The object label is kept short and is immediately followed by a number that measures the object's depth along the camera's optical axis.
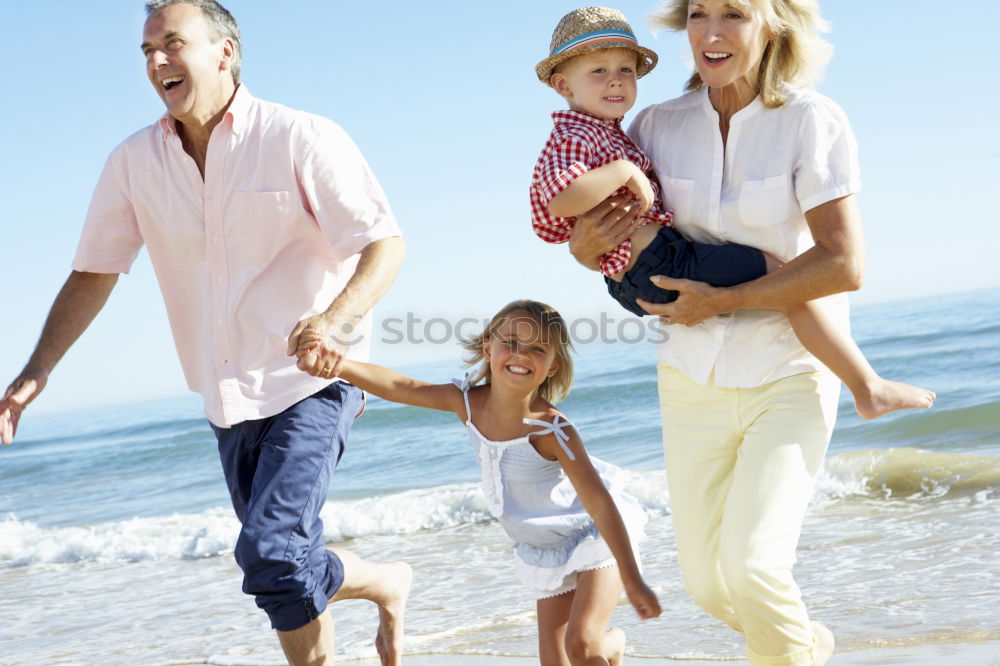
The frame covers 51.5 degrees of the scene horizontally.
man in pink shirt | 3.35
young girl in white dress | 3.50
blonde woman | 2.70
